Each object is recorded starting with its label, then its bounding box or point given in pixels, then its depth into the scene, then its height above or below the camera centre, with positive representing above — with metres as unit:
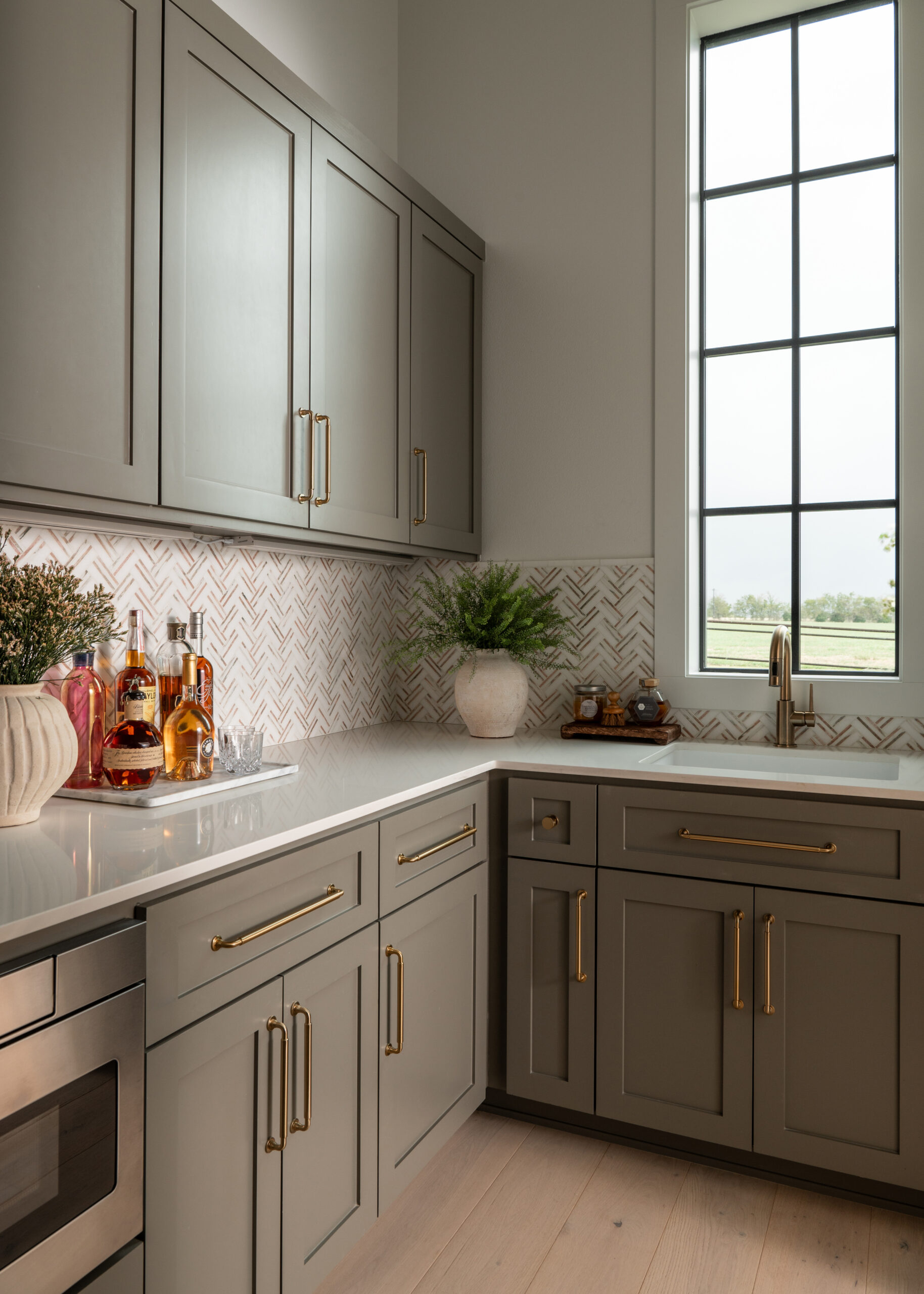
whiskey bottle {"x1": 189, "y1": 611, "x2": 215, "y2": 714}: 1.84 -0.03
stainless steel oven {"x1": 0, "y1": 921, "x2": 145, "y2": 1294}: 0.96 -0.51
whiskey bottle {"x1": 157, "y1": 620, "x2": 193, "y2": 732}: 1.82 -0.02
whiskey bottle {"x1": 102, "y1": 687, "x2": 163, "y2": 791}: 1.57 -0.17
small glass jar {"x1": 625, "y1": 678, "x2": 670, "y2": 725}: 2.46 -0.13
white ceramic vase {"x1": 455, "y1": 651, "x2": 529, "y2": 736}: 2.42 -0.09
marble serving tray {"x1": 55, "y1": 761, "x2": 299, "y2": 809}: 1.51 -0.23
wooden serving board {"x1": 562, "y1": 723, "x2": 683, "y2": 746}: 2.38 -0.19
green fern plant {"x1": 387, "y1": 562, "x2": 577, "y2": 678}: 2.42 +0.10
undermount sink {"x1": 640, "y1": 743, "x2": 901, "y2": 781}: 2.16 -0.26
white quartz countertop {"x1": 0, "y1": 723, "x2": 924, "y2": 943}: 1.10 -0.25
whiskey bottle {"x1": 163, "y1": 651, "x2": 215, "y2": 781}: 1.69 -0.16
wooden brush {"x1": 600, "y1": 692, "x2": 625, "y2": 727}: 2.46 -0.15
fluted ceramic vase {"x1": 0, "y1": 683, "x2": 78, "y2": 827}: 1.29 -0.14
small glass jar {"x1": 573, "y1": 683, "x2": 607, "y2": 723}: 2.52 -0.12
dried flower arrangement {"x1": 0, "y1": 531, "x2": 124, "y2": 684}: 1.32 +0.05
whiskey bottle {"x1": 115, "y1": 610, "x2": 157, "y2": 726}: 1.67 -0.04
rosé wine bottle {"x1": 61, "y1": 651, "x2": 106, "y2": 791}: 1.66 -0.11
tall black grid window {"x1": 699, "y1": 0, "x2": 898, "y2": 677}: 2.45 +0.89
